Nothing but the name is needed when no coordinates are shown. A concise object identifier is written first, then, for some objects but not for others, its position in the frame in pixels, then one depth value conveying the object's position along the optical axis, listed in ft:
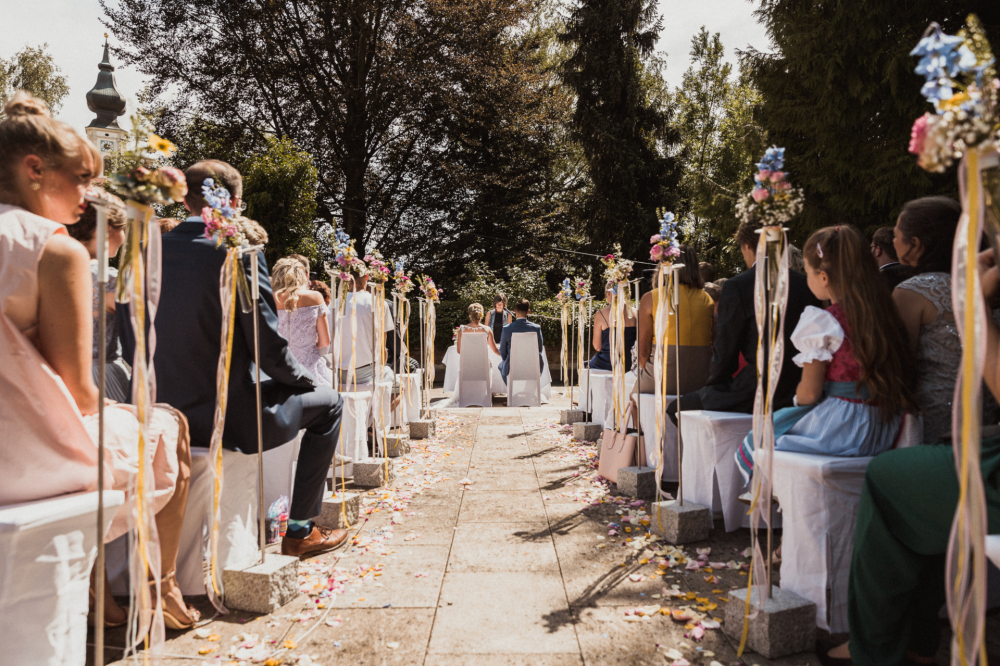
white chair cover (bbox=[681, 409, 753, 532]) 11.64
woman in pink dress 6.00
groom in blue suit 31.73
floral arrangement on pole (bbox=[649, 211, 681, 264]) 11.90
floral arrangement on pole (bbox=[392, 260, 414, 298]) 19.98
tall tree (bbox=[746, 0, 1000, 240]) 24.66
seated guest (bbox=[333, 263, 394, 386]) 18.62
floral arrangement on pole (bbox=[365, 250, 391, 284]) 16.20
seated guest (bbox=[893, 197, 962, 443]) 8.04
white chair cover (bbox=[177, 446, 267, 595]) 9.13
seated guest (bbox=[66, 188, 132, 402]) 9.00
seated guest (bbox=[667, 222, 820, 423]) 11.35
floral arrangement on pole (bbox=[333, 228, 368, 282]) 14.65
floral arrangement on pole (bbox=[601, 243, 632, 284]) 16.70
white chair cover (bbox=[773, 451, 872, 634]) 7.96
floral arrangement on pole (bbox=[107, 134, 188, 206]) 6.15
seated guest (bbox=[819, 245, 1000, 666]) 6.17
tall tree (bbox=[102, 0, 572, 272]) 51.29
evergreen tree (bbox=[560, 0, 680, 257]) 63.87
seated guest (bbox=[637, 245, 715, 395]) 14.17
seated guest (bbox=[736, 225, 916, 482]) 8.08
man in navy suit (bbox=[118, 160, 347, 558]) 9.17
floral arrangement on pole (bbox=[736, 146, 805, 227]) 7.66
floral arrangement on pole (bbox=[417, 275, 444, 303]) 25.08
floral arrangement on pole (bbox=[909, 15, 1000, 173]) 4.42
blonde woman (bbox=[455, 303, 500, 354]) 31.58
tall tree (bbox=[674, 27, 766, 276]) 52.85
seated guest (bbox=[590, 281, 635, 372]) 19.13
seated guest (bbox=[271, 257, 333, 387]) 15.31
